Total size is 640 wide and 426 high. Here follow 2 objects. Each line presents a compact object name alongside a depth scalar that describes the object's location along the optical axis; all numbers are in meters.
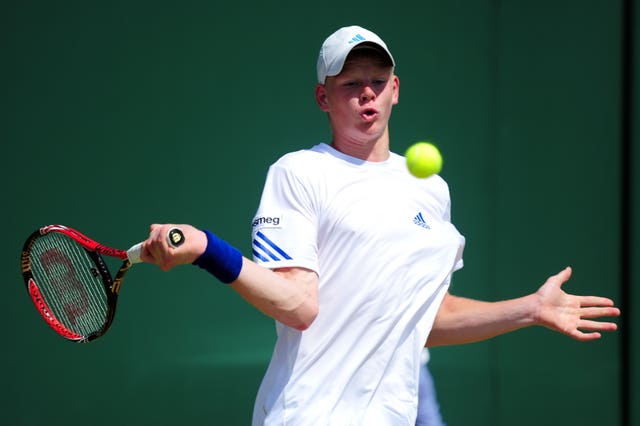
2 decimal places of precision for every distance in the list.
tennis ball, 5.74
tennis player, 5.41
